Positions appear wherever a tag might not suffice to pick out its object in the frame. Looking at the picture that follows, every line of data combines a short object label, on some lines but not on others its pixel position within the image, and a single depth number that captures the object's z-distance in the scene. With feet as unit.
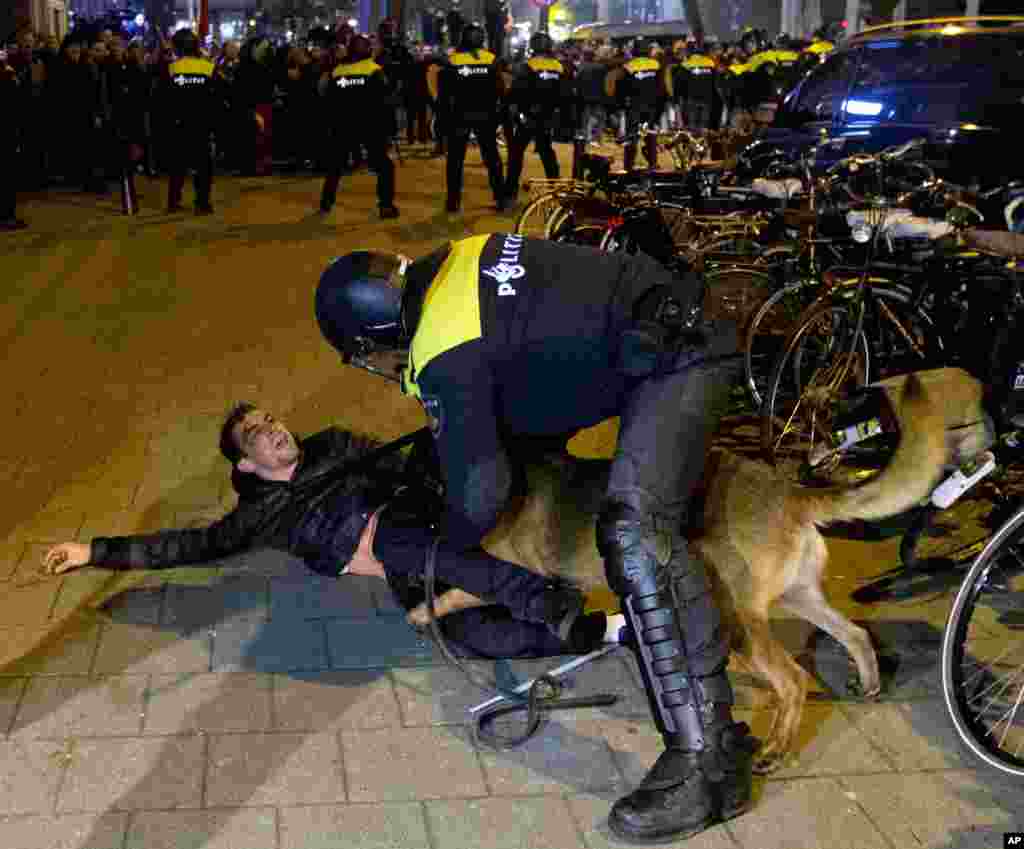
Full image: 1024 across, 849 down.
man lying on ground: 13.20
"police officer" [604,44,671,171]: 55.57
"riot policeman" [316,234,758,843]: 10.53
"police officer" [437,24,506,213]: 43.75
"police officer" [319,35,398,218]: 43.19
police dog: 11.80
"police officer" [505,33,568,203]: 46.50
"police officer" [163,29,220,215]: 43.57
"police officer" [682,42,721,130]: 58.15
